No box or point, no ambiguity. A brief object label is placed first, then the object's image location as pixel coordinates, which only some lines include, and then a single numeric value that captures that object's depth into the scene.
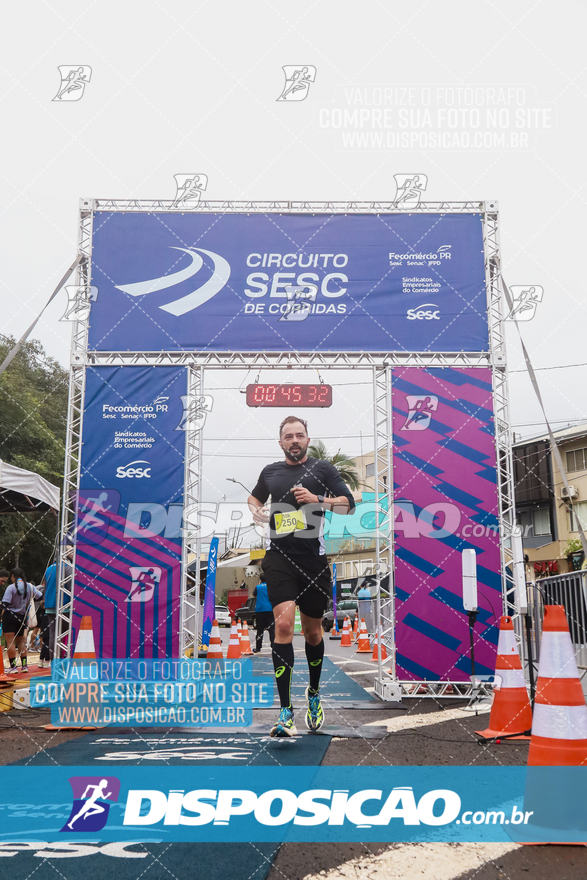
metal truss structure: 9.09
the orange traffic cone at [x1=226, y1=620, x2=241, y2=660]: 12.10
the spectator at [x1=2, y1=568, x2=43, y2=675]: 11.77
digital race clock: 9.45
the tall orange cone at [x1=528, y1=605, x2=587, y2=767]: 3.21
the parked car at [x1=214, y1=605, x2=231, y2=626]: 39.50
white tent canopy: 8.81
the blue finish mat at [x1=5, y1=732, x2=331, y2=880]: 2.49
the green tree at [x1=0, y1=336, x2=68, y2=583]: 22.56
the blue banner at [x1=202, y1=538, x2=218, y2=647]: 12.53
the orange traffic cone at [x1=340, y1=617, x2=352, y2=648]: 20.09
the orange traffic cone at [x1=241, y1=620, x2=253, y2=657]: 16.13
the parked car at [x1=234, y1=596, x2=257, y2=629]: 31.41
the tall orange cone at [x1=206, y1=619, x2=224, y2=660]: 10.43
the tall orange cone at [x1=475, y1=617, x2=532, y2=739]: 5.48
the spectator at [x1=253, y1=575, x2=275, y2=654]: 14.38
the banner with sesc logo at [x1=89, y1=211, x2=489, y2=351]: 9.43
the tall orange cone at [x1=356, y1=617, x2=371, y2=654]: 16.98
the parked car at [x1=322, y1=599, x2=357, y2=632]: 31.59
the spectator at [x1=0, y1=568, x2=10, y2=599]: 13.03
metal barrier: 6.30
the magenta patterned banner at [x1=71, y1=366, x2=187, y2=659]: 8.88
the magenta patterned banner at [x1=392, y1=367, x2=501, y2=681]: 8.55
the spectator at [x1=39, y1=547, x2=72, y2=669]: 11.35
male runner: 5.27
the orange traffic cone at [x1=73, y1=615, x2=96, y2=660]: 6.91
